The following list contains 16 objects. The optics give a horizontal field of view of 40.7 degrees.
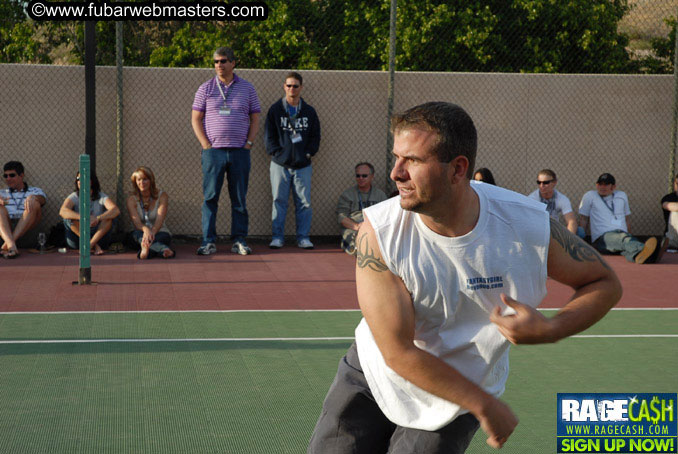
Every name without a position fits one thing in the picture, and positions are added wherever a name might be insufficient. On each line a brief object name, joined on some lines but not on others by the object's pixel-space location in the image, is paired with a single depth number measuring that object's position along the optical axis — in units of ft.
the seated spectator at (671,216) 40.98
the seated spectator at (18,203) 37.40
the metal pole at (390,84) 40.39
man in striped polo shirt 37.01
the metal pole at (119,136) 39.63
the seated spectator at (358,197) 39.78
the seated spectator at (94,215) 36.91
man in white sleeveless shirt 8.77
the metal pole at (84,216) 29.63
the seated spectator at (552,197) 38.11
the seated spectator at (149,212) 37.04
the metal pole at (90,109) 38.88
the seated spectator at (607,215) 39.52
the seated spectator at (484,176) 36.61
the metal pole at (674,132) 43.42
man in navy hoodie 38.93
